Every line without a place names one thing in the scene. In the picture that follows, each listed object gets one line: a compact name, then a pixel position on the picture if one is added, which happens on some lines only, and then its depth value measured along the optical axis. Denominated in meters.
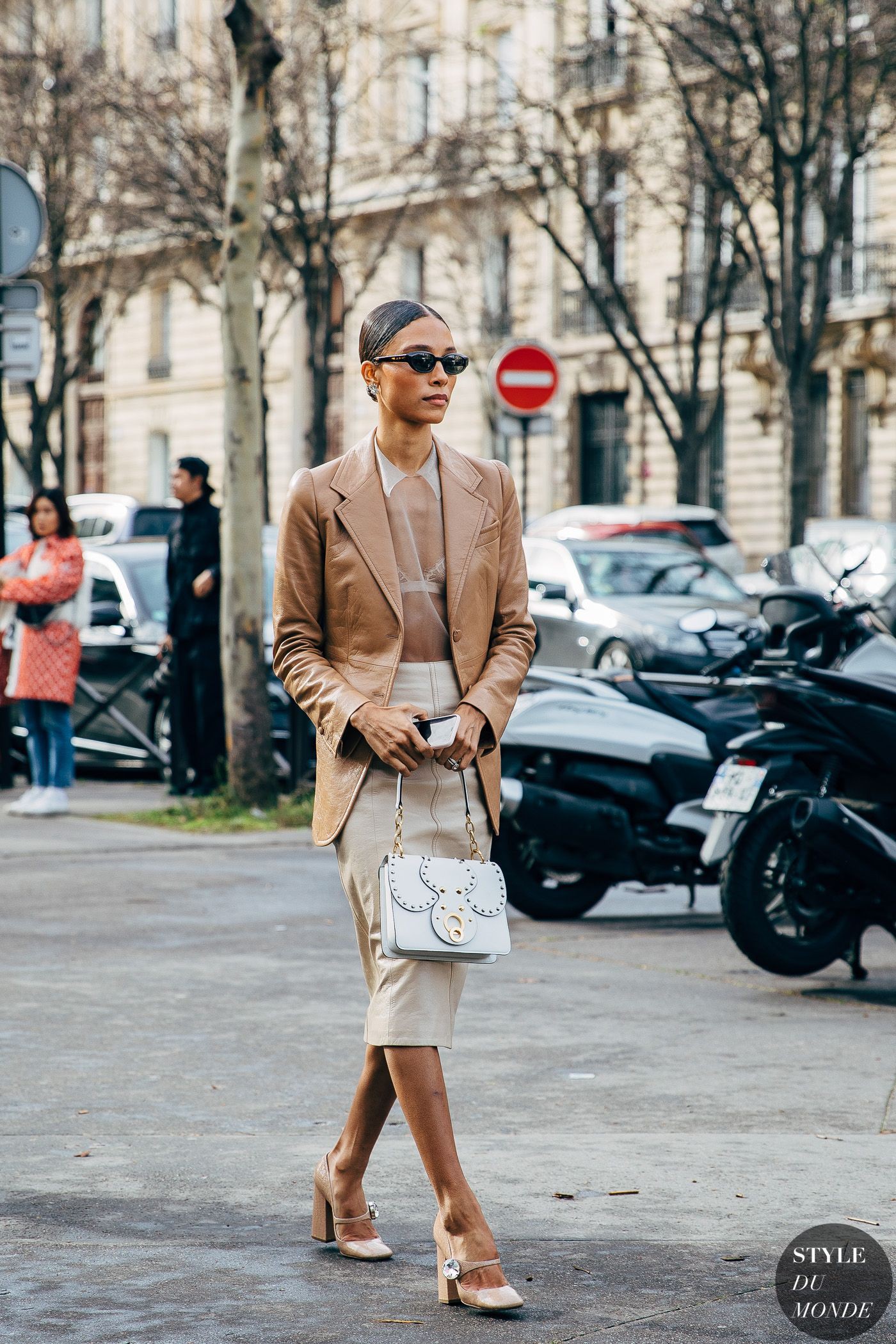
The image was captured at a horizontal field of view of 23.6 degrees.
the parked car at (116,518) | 22.97
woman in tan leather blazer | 4.03
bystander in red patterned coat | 12.25
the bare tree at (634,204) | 28.09
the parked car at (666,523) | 27.62
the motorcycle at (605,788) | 8.41
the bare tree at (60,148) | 31.39
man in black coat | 12.85
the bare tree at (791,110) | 22.31
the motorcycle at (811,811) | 7.09
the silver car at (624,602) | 18.08
